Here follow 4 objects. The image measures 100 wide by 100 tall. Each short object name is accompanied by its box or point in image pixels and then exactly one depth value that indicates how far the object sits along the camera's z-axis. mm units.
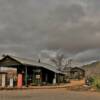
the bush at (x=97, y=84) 19697
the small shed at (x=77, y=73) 51391
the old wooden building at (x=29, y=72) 24807
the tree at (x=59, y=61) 57440
